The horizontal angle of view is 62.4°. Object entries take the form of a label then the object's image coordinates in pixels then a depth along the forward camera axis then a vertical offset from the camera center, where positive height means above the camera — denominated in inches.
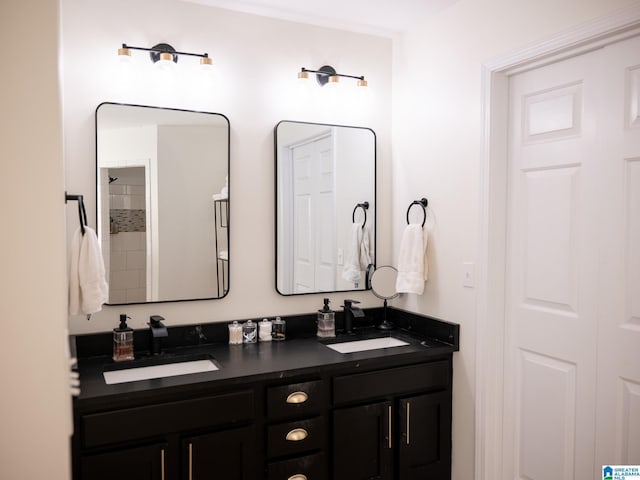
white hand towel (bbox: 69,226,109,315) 81.4 -7.8
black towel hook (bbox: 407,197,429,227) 110.2 +4.4
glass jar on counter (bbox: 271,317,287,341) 106.5 -21.4
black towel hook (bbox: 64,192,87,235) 80.7 +2.6
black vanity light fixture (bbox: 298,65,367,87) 109.7 +31.2
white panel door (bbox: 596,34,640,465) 75.2 -5.4
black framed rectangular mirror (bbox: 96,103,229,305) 94.4 +4.2
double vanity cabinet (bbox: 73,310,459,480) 75.6 -30.5
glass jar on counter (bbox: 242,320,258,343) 103.7 -21.2
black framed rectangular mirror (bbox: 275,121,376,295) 109.3 +3.8
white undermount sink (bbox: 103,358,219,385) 88.2 -25.2
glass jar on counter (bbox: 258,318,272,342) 105.0 -21.4
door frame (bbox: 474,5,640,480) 93.7 -7.9
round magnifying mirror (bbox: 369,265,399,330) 115.7 -13.0
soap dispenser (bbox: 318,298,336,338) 109.2 -20.6
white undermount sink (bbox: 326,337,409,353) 106.6 -24.7
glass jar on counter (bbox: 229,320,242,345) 102.5 -21.4
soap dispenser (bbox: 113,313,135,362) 91.4 -20.4
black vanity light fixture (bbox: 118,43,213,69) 92.5 +30.5
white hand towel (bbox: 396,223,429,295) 108.2 -7.5
